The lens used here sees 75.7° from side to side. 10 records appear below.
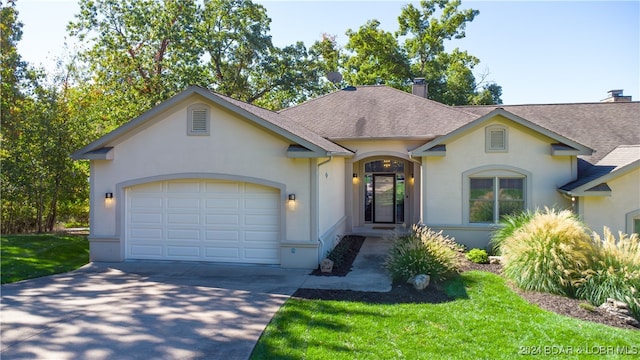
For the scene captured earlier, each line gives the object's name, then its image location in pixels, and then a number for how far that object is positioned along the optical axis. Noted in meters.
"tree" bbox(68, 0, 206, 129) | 23.66
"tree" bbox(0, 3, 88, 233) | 17.19
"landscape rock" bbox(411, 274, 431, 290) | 8.79
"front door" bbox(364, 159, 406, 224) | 17.45
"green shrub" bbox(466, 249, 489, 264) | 11.48
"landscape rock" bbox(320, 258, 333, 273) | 10.38
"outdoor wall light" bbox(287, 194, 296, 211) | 10.76
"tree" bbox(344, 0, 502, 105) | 29.98
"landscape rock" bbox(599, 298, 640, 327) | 7.26
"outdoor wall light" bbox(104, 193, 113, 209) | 11.57
